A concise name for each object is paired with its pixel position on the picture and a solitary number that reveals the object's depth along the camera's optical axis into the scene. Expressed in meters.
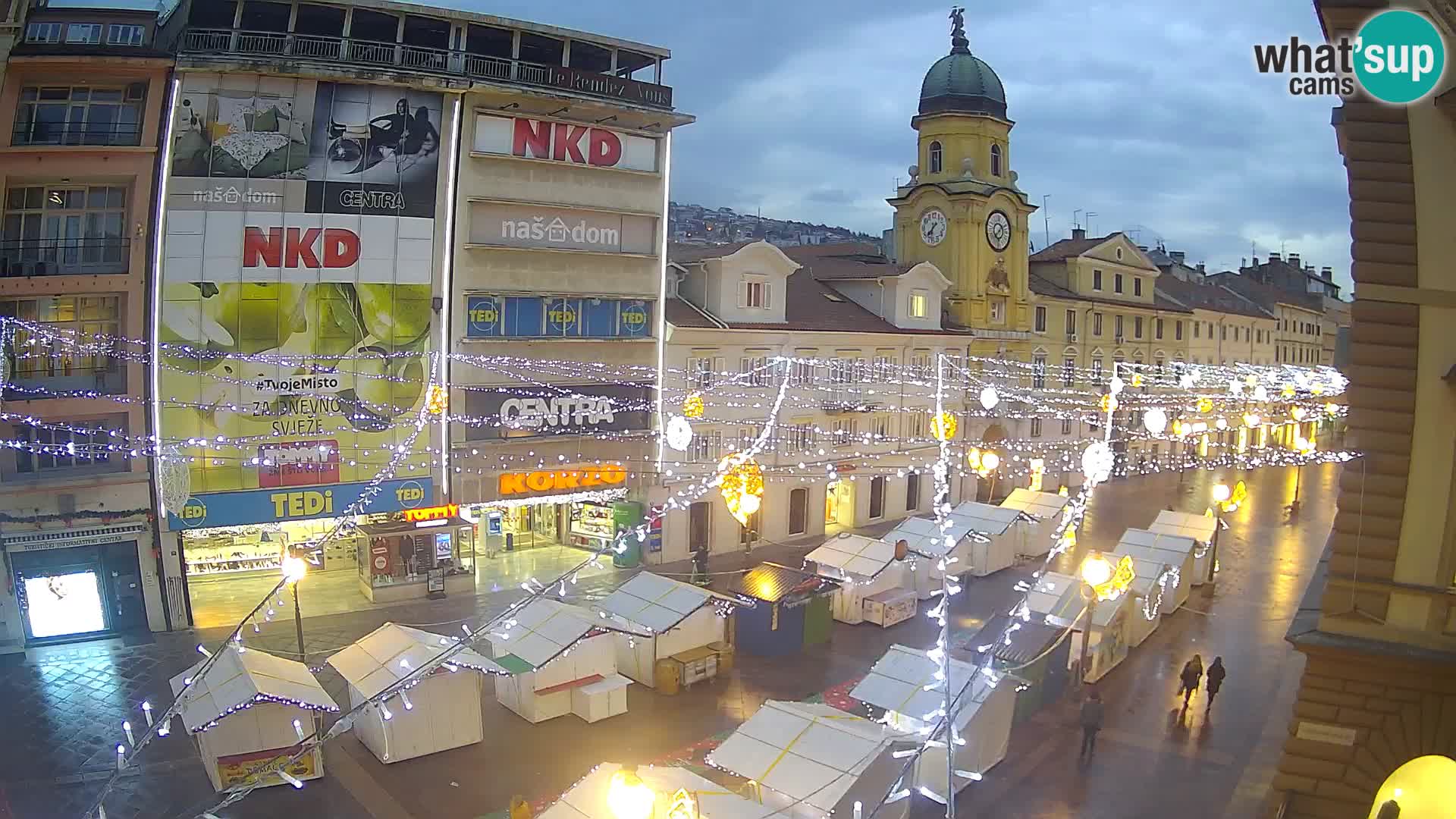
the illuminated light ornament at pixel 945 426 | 29.49
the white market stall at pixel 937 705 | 15.56
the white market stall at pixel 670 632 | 20.34
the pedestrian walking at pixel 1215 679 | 19.20
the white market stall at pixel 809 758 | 12.98
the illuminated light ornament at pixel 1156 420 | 30.12
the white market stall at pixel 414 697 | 16.55
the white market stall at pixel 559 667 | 18.48
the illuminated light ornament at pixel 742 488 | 21.22
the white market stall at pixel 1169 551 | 25.14
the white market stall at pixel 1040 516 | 31.42
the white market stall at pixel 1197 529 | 27.61
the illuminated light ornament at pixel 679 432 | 24.17
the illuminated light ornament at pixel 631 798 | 10.70
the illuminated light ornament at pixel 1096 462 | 23.72
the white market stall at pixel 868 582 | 24.75
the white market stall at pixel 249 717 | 14.93
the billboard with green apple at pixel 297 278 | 23.16
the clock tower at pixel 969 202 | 40.34
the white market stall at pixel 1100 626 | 20.62
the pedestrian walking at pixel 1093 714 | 16.89
